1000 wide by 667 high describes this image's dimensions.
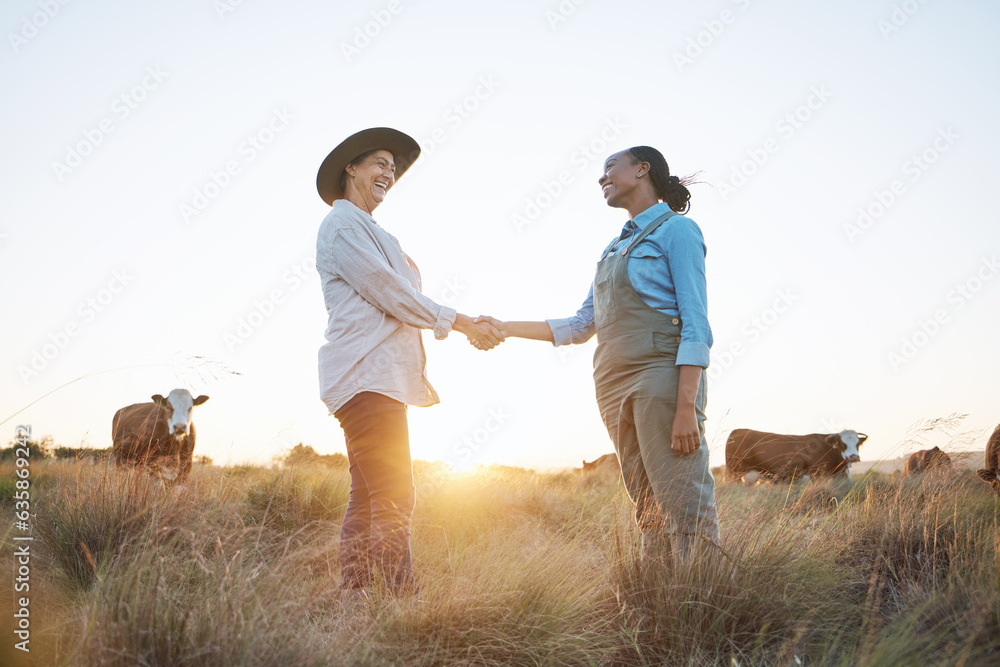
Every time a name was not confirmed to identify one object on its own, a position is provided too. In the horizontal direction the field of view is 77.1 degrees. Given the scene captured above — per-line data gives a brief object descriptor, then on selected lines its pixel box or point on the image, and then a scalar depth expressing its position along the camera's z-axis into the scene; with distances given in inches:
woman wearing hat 116.0
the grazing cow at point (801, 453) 522.3
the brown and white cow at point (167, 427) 376.6
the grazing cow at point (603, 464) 678.7
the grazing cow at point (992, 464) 297.1
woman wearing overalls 114.1
